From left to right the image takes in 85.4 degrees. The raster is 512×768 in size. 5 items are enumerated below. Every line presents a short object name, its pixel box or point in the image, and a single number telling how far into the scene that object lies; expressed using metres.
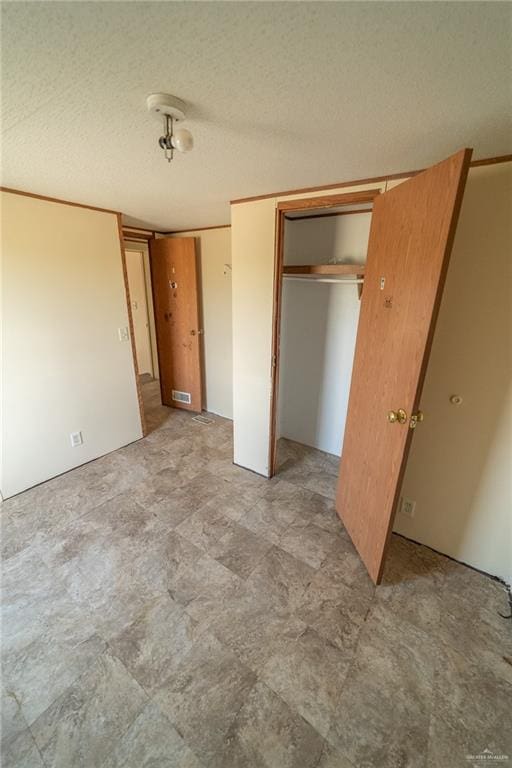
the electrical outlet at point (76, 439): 2.45
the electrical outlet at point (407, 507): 1.79
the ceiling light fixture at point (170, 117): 0.86
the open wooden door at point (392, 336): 1.11
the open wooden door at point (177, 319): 3.15
